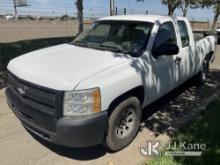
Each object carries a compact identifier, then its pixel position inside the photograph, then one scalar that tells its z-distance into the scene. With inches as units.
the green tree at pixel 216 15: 924.1
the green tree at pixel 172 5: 674.9
